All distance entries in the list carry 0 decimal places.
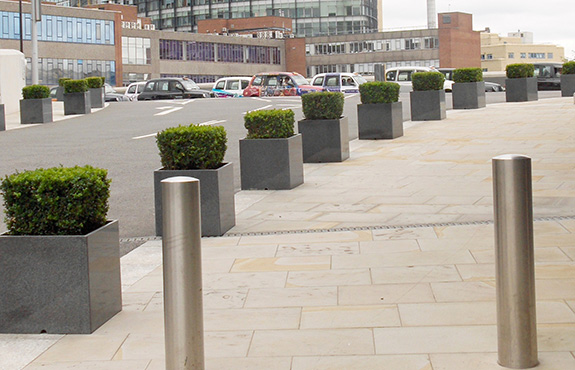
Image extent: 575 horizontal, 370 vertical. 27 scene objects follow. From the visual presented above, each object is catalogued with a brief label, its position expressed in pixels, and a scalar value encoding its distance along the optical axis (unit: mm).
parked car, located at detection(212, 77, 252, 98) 46531
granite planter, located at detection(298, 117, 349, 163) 13734
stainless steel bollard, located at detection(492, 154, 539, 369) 4082
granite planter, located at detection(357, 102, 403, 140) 17344
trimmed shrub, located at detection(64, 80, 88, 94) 28125
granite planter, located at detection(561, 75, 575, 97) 30219
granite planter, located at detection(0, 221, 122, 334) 5137
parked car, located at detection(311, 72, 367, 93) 41250
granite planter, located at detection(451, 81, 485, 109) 25453
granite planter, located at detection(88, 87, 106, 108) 31234
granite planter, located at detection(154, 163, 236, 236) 8180
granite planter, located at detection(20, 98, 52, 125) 25125
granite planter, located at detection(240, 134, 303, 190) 10875
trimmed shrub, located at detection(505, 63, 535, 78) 28344
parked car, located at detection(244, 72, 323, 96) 40438
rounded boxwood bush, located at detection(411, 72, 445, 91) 20953
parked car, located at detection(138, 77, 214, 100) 40594
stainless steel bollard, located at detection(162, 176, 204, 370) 4137
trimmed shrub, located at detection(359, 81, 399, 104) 17016
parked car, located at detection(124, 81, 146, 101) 48719
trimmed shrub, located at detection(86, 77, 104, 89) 31469
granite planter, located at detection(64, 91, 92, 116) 28328
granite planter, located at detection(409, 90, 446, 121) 21656
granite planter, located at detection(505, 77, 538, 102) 28562
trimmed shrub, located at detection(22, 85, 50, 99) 25359
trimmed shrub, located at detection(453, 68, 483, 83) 24875
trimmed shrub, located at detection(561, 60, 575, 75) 29939
